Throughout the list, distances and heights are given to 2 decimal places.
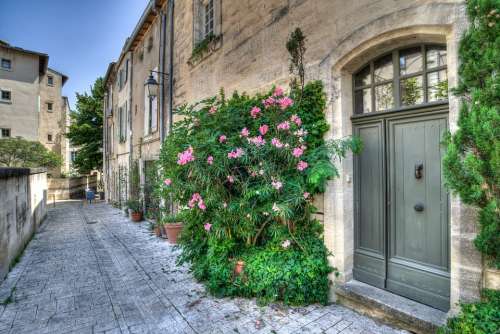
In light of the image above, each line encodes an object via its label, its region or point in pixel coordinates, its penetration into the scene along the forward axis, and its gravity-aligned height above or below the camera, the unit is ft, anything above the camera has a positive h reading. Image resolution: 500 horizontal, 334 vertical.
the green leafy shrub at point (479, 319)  5.99 -3.37
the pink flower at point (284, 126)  10.71 +1.79
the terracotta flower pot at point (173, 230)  20.40 -4.32
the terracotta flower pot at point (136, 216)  31.30 -4.98
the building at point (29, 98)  61.82 +18.18
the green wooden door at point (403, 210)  8.80 -1.38
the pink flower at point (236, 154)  10.72 +0.70
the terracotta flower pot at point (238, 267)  11.46 -4.01
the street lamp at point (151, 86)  23.44 +7.47
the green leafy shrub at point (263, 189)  10.54 -0.72
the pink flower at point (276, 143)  10.53 +1.11
